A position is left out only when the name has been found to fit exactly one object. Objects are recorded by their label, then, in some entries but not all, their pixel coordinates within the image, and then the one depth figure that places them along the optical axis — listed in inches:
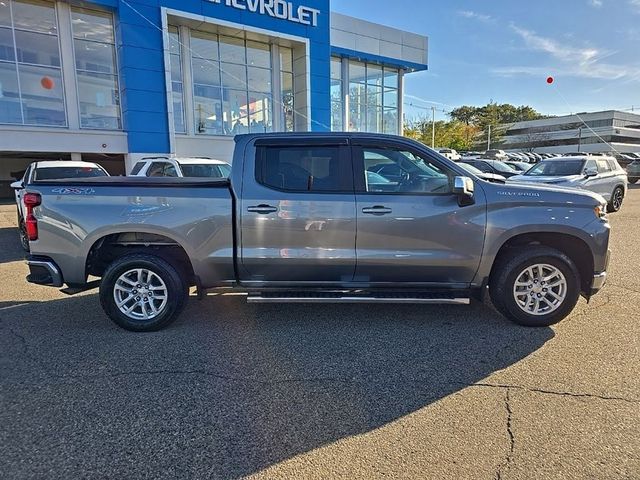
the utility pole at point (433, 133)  2395.7
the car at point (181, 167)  419.8
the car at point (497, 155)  1657.2
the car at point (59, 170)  386.3
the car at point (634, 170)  1027.3
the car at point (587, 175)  526.8
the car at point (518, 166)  970.7
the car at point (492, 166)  805.6
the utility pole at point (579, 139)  3093.5
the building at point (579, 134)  3080.7
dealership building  680.4
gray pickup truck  174.2
